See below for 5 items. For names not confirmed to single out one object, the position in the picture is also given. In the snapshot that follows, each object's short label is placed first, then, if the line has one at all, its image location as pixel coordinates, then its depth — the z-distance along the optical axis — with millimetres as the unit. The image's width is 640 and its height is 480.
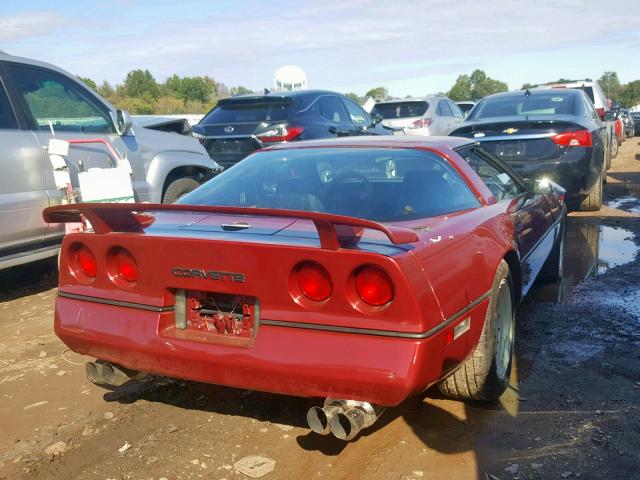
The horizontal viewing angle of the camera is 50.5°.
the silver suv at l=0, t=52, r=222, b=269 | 5328
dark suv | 8797
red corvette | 2541
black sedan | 7441
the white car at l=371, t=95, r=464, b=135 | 14461
